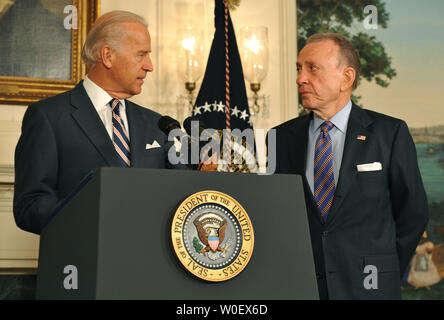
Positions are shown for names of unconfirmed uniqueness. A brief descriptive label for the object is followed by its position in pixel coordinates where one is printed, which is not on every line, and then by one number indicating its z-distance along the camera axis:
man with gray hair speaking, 2.26
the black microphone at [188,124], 2.07
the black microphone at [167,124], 2.09
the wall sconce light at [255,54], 4.49
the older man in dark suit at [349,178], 2.75
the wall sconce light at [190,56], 4.38
